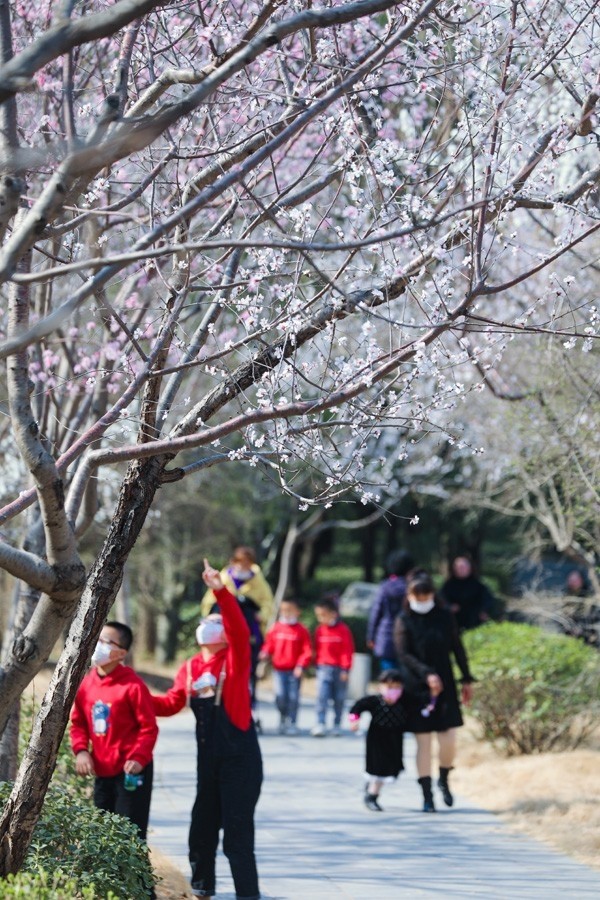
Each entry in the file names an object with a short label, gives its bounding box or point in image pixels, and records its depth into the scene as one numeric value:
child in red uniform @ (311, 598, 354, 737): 27.09
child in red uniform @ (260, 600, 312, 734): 27.00
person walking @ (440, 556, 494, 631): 27.66
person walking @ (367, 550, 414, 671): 22.75
